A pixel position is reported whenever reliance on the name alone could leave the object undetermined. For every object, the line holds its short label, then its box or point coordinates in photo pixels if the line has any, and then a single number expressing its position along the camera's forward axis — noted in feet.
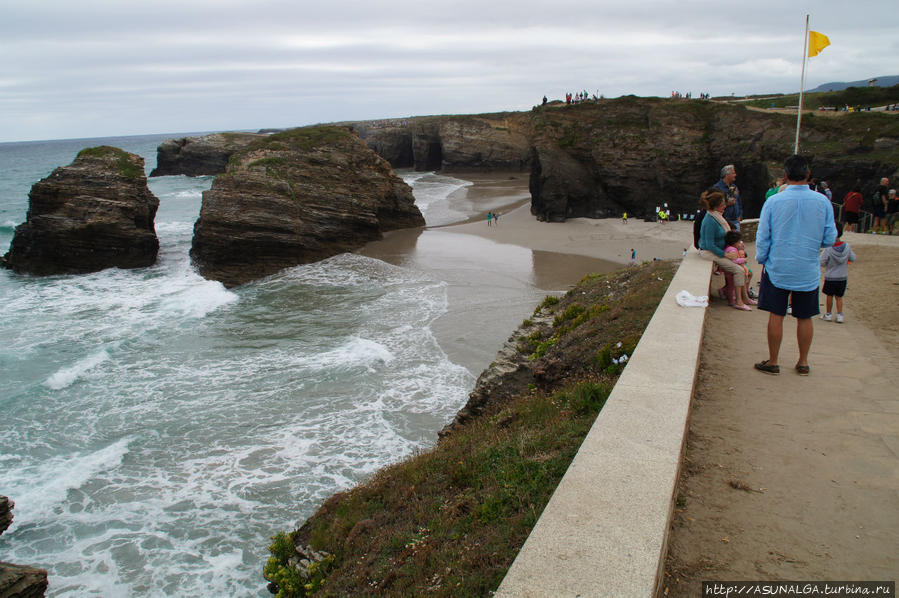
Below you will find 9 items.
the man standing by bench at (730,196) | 29.17
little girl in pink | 25.05
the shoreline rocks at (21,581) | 19.01
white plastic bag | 21.16
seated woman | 26.09
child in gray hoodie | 23.94
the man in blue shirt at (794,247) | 16.30
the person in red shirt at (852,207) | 49.11
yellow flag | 46.19
